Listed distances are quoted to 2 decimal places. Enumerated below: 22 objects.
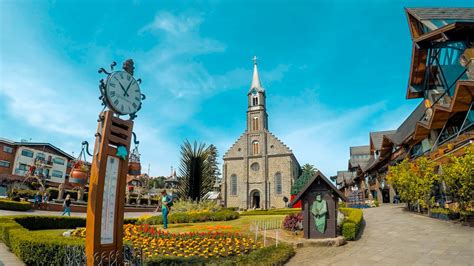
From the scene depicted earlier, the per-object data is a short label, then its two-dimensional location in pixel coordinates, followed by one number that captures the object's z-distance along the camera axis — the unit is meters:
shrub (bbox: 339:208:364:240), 12.02
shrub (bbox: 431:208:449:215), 15.72
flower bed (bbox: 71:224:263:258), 8.98
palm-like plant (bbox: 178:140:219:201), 22.69
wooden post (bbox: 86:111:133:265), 6.27
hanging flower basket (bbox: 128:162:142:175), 7.77
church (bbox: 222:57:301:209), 52.59
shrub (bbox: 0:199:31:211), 22.47
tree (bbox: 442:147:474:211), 13.23
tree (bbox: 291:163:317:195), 44.12
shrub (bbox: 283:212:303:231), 13.58
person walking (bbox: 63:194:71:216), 20.50
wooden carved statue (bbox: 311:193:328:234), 11.78
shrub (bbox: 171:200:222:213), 20.78
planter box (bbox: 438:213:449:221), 15.41
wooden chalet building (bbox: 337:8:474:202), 19.86
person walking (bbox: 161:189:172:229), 14.06
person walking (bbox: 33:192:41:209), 25.17
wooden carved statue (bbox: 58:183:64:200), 29.82
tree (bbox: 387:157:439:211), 17.53
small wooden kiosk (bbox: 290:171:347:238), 11.80
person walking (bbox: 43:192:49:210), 25.83
